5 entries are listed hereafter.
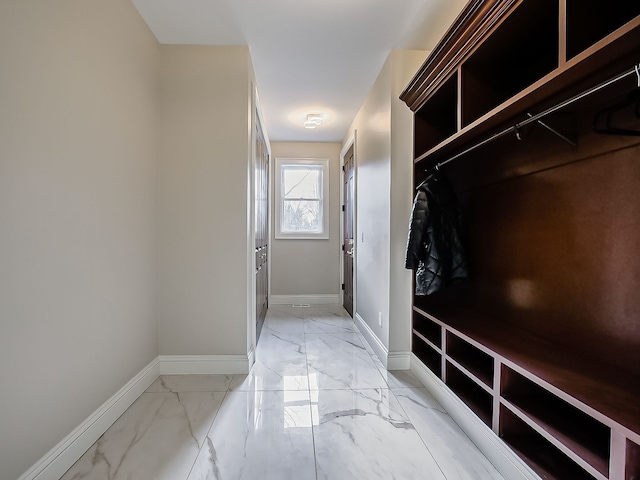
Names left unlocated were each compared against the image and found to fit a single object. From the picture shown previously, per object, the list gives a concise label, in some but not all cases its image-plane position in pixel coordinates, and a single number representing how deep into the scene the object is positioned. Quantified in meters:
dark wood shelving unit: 1.09
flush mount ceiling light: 3.76
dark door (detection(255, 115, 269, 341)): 3.23
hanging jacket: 2.06
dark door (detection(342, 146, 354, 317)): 4.14
